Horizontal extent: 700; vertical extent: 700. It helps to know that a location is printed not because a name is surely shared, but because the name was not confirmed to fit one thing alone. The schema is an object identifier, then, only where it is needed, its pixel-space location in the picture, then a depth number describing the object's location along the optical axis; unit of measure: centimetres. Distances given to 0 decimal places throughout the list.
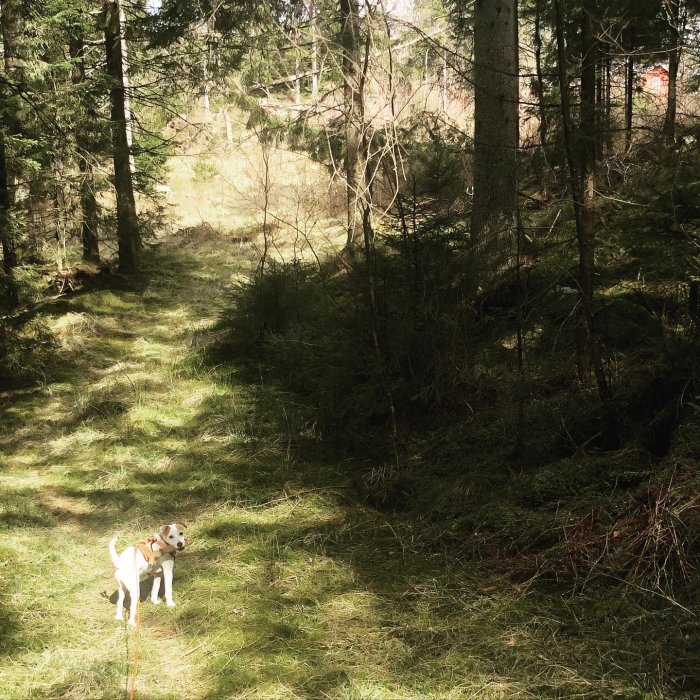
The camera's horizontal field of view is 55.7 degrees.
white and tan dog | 365
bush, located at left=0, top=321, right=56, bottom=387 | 879
